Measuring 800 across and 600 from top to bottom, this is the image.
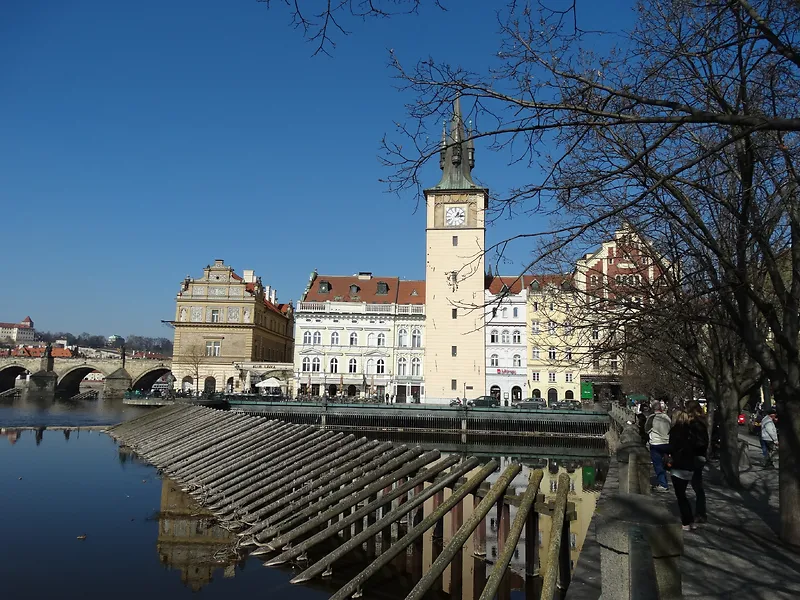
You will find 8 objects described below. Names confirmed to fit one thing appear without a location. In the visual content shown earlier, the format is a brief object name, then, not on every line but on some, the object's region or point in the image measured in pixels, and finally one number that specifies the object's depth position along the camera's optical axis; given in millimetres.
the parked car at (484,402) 46250
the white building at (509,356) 54188
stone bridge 74312
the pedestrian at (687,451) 8859
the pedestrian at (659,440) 12172
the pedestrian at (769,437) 16738
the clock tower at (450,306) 51344
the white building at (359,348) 55750
